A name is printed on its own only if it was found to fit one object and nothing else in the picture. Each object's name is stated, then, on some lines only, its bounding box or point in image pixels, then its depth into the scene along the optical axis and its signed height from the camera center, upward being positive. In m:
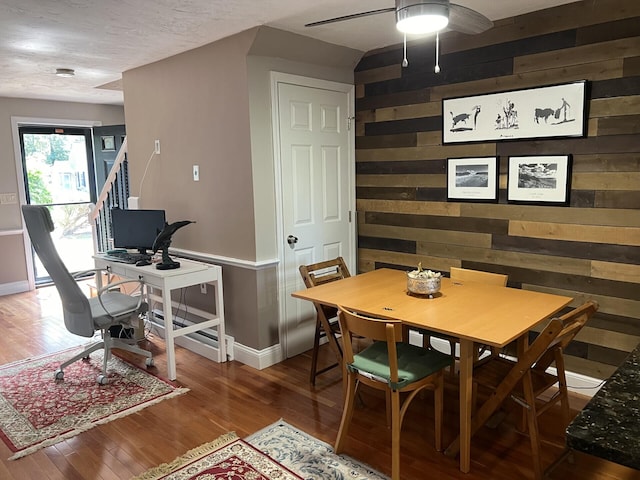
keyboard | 3.70 -0.61
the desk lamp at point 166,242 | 3.50 -0.47
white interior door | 3.58 -0.08
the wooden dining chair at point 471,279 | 2.96 -0.68
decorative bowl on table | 2.65 -0.61
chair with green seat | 2.15 -0.93
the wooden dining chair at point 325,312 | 2.93 -0.87
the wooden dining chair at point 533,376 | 2.05 -1.01
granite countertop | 0.93 -0.54
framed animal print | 2.85 +0.37
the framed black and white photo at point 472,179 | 3.25 -0.05
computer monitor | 3.80 -0.39
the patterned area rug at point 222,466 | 2.28 -1.42
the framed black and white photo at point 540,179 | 2.93 -0.05
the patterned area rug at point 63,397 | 2.70 -1.40
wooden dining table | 2.17 -0.69
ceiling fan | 1.95 +0.67
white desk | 3.28 -0.73
